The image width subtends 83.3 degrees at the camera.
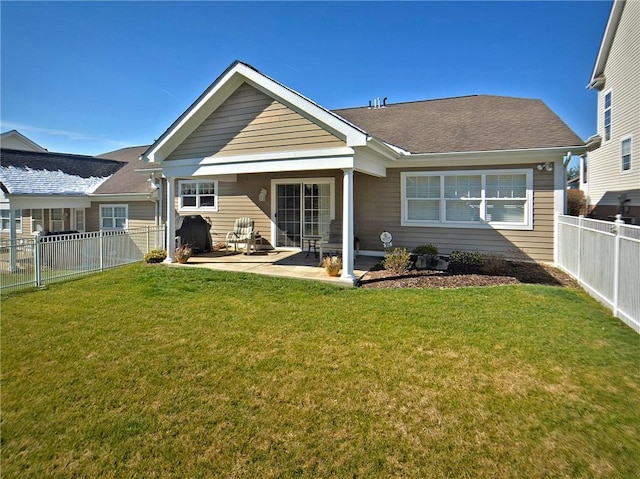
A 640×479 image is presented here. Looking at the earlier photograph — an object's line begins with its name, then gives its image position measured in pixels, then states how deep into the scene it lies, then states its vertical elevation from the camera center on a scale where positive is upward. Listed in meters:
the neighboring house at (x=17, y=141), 24.38 +6.04
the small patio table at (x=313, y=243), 10.54 -0.53
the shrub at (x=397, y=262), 8.78 -0.89
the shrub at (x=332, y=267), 8.05 -0.91
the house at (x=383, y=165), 8.20 +1.63
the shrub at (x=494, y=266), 8.55 -0.95
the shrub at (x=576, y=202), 17.98 +1.29
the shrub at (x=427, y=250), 9.91 -0.65
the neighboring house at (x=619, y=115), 13.26 +4.47
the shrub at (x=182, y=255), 9.98 -0.79
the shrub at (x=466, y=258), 9.38 -0.85
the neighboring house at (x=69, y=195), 15.65 +1.44
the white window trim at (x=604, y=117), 15.30 +4.77
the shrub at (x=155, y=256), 10.55 -0.86
